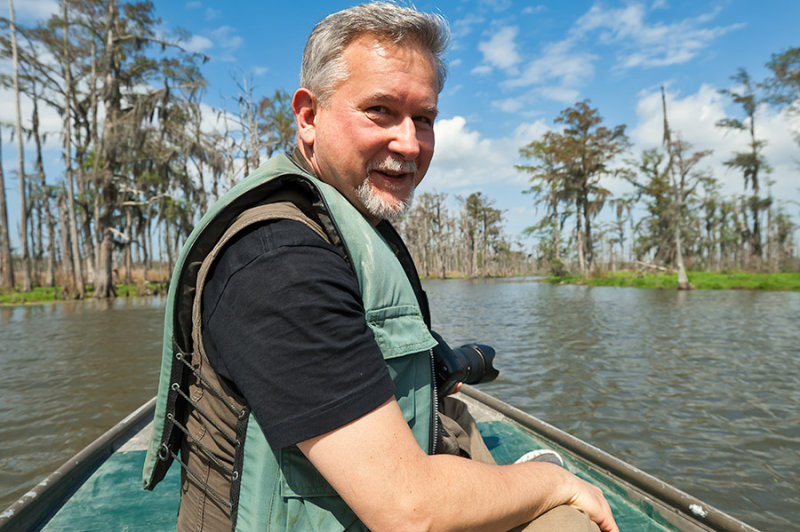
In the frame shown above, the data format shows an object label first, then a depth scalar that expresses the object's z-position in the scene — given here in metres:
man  0.84
